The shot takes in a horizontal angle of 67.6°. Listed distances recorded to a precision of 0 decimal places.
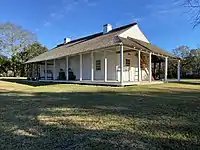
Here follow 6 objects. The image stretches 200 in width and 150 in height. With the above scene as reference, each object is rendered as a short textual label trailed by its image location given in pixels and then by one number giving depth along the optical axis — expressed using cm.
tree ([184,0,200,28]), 497
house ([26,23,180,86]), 1192
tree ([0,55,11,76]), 2603
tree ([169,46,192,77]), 2645
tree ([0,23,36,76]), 2695
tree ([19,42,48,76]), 2660
